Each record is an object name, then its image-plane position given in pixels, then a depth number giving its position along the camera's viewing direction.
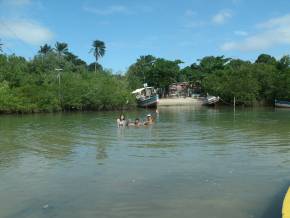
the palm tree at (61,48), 113.16
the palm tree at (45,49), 115.62
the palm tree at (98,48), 112.19
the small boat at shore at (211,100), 80.68
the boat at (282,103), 69.22
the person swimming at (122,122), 33.84
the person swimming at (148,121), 34.88
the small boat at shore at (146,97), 72.69
